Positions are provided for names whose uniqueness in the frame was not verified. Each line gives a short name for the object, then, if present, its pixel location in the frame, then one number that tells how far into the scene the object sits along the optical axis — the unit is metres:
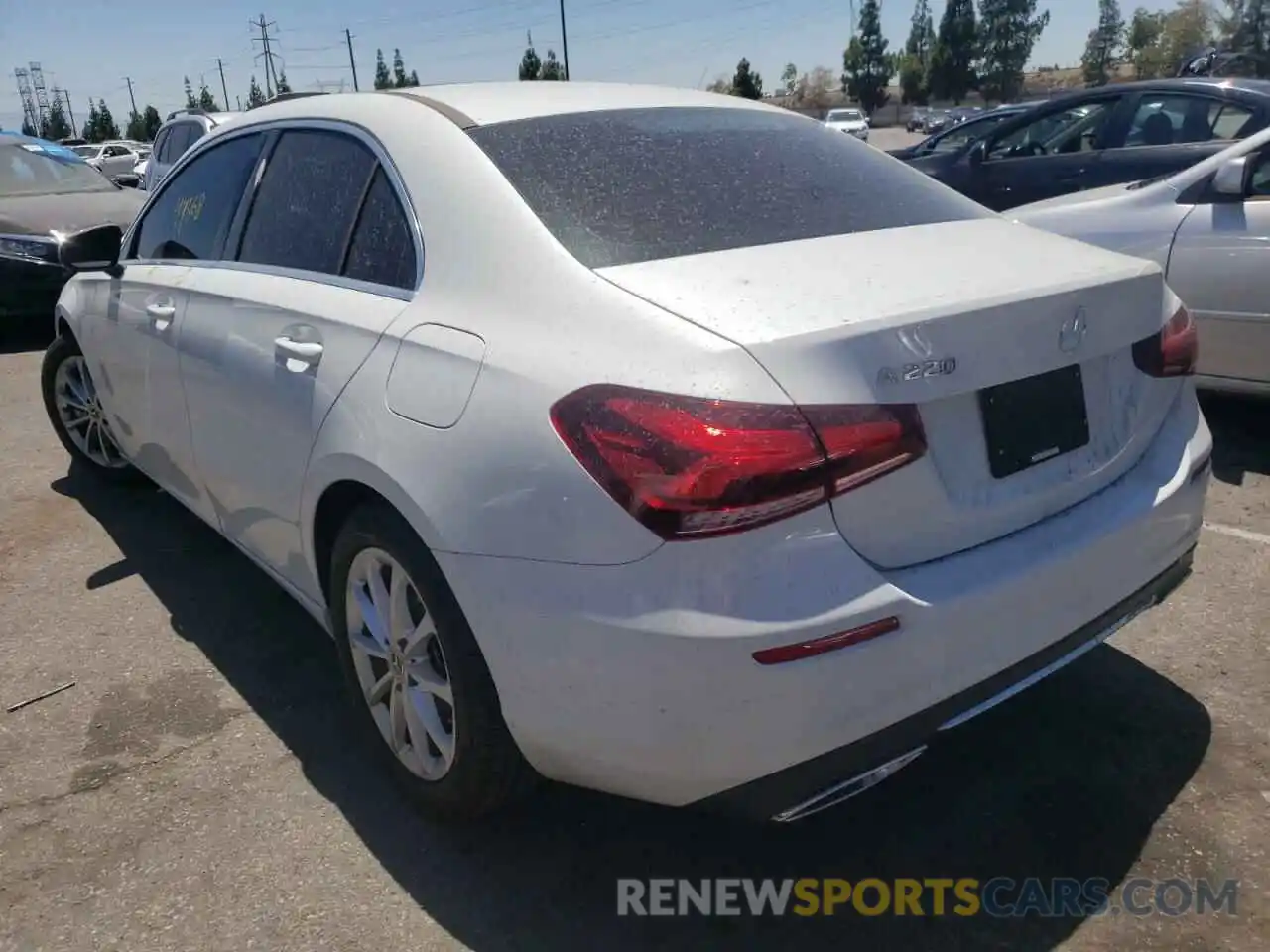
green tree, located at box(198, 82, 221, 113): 94.67
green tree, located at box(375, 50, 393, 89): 90.38
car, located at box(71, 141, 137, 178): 31.69
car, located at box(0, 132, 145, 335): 8.73
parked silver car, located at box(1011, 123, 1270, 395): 4.47
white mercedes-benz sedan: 1.87
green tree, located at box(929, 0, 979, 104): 80.31
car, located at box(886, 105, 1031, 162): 12.46
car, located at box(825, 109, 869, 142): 39.52
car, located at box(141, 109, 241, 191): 11.68
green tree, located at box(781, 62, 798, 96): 103.72
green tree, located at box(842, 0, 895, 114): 84.19
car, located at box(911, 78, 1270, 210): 7.30
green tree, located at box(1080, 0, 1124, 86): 82.25
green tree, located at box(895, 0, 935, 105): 85.75
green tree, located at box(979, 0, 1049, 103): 82.25
